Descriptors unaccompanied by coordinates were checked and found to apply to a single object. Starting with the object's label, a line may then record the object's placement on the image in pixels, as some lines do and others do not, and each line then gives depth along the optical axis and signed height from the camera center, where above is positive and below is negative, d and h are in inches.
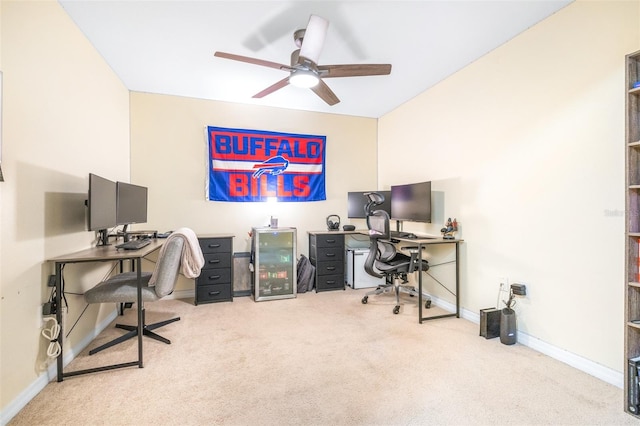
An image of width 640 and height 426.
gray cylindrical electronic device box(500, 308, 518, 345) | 97.3 -38.9
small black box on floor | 101.4 -38.9
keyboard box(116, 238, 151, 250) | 92.9 -10.7
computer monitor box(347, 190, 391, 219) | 177.2 +5.2
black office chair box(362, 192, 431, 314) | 130.1 -20.2
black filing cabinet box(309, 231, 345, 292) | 164.6 -26.8
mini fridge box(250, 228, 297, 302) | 150.6 -26.8
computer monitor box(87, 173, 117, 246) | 84.3 +2.2
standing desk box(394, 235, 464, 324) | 116.8 -17.7
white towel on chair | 91.7 -13.9
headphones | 175.8 -5.9
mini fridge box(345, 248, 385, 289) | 169.9 -34.4
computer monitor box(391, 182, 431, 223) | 135.3 +5.2
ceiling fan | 83.6 +47.6
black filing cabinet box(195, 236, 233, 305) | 142.2 -29.3
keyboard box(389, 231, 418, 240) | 134.2 -10.7
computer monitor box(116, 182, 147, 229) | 105.8 +3.6
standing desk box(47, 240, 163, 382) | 75.6 -13.5
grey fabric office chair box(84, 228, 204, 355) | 87.8 -21.0
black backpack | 163.8 -35.4
